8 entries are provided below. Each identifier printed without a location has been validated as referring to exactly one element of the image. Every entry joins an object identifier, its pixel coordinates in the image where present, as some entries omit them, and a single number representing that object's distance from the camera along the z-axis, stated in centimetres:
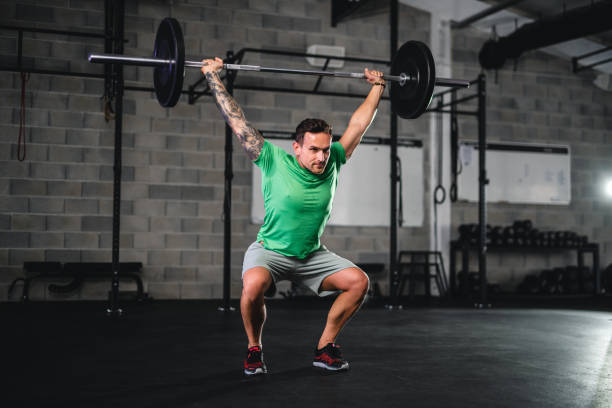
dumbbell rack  687
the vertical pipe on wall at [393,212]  542
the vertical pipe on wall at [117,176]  473
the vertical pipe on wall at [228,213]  513
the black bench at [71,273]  568
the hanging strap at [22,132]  588
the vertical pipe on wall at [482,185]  577
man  255
